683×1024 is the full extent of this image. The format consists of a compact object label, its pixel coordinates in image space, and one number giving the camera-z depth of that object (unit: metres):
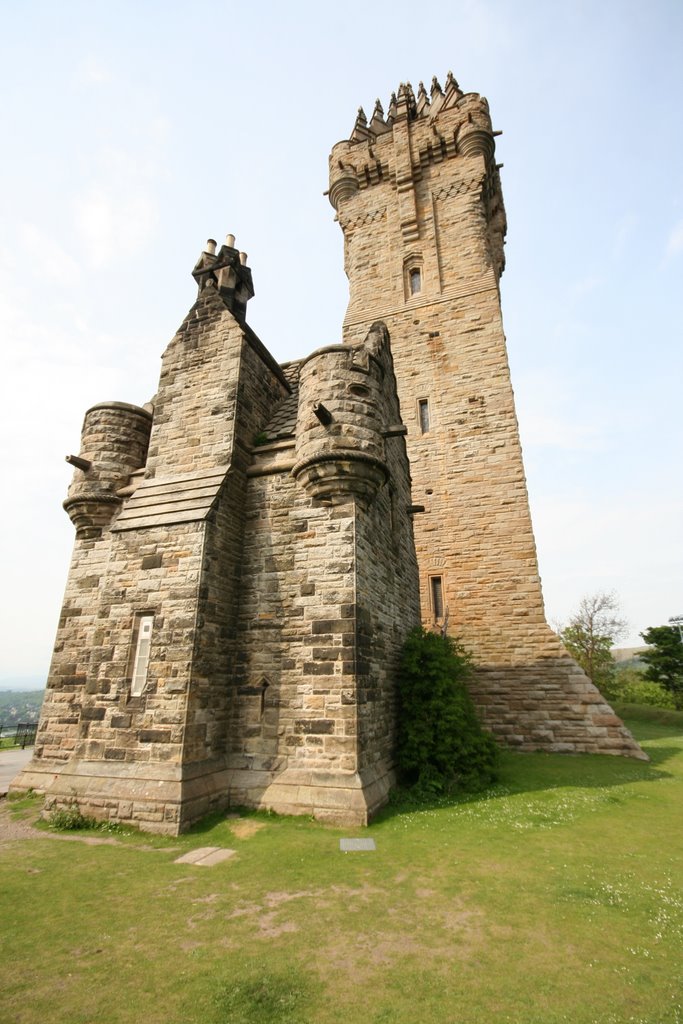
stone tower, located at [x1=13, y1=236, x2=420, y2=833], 7.05
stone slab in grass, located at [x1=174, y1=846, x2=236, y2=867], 5.52
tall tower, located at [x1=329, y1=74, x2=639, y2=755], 13.70
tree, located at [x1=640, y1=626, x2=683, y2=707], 29.28
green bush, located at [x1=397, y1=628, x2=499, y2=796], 8.52
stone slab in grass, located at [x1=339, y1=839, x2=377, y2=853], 5.82
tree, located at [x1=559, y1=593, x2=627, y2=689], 29.23
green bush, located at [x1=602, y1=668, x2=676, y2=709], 27.66
